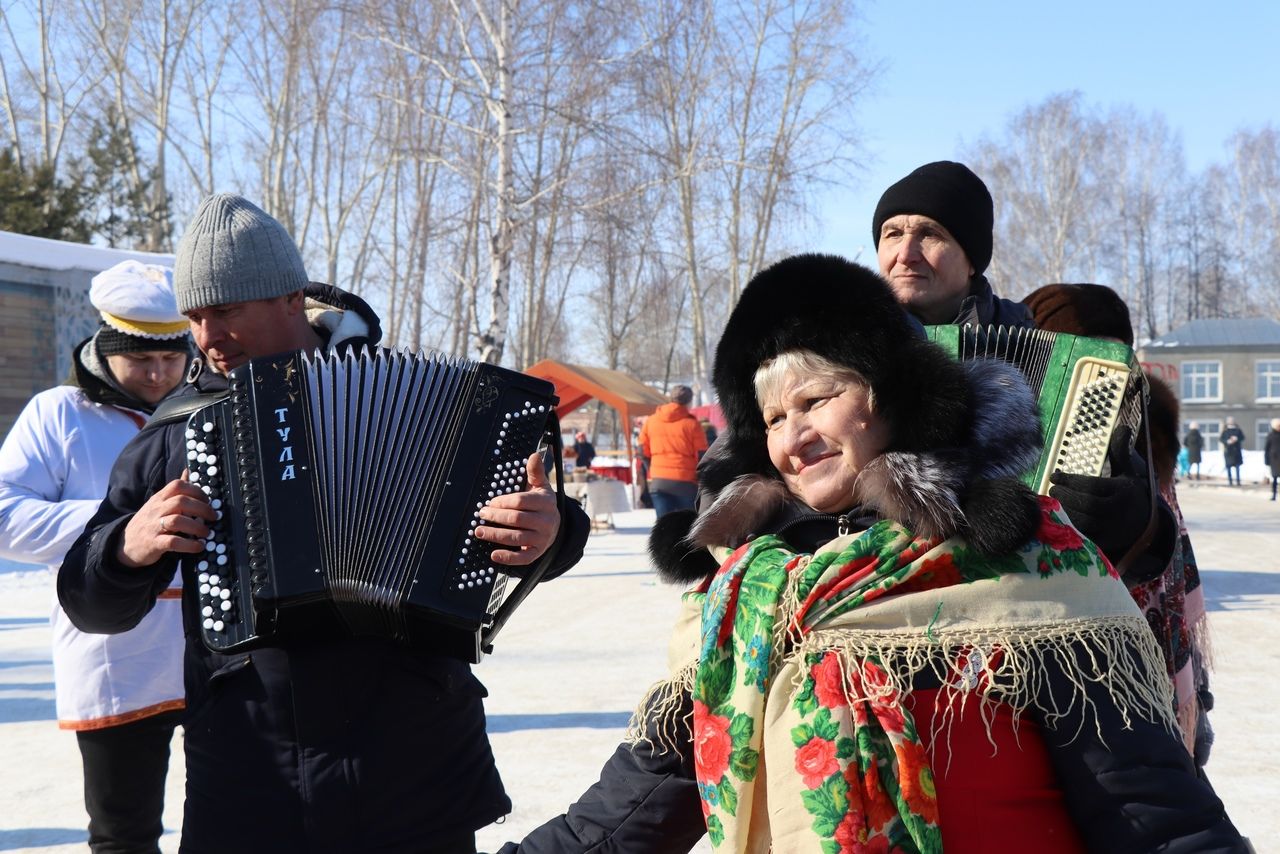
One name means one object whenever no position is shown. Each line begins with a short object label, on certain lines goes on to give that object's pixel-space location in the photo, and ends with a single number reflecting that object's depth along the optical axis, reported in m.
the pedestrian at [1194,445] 29.42
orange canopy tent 18.86
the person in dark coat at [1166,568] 2.75
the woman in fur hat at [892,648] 1.50
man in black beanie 2.53
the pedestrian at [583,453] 23.98
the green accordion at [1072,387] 2.35
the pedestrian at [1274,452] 22.22
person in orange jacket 11.10
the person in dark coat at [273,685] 2.13
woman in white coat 3.03
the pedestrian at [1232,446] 27.30
